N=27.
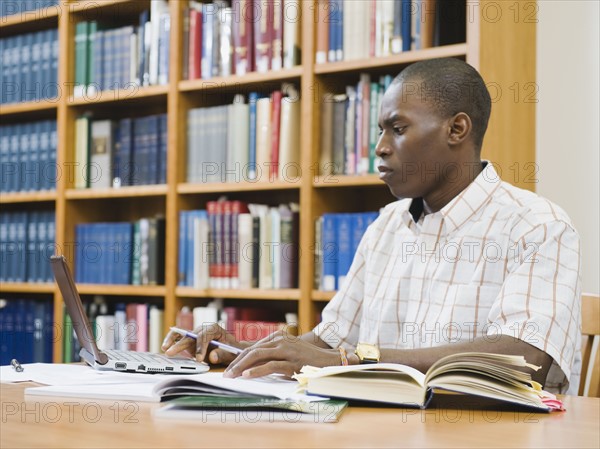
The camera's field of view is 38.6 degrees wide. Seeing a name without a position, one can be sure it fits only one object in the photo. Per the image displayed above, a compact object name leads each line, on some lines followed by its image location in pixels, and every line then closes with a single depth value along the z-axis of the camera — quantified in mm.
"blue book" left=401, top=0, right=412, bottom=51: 2467
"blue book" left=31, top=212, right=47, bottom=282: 3305
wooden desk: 869
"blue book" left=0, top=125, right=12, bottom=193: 3430
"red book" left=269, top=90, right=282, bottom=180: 2719
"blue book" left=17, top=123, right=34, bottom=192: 3361
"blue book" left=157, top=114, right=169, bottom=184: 3004
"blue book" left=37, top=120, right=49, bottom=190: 3301
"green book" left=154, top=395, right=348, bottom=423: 980
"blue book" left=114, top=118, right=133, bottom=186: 3129
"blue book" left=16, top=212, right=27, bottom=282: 3367
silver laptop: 1344
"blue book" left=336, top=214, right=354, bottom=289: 2557
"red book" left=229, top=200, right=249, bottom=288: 2791
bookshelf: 2396
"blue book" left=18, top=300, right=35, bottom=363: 3328
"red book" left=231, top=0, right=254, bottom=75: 2789
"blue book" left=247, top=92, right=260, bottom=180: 2781
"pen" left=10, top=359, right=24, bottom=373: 1428
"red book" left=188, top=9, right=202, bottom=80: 2914
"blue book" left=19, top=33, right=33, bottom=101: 3412
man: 1491
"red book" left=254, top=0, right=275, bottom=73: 2732
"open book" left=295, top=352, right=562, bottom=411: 1071
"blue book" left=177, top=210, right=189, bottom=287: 2922
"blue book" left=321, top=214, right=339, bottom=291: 2582
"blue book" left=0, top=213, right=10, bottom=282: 3420
